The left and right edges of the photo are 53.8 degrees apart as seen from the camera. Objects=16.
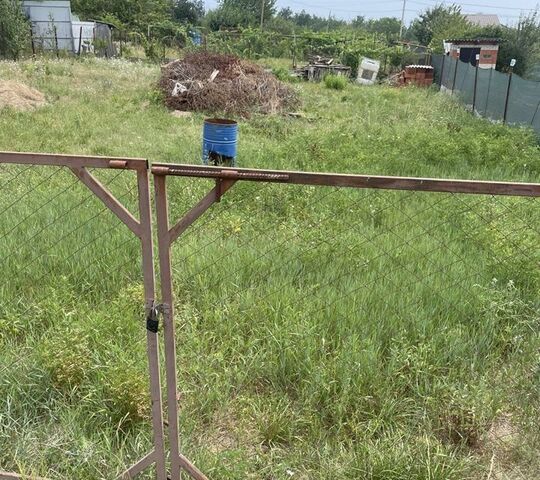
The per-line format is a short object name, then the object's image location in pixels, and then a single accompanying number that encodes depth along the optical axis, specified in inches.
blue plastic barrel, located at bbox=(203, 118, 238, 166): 285.0
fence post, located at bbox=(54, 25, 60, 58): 903.2
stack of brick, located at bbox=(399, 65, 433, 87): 861.8
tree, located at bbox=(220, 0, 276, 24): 2244.3
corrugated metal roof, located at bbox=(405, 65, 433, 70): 875.7
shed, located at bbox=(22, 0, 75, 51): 1053.2
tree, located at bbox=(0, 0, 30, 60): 740.6
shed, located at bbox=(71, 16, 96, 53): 1024.9
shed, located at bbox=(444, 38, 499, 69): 1029.2
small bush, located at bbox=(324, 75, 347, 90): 726.5
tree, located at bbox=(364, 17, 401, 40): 3094.7
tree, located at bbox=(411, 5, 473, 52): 1446.7
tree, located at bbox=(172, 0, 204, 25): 2331.6
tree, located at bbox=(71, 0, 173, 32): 1492.4
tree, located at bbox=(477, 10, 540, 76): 1044.5
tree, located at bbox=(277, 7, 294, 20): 3525.8
